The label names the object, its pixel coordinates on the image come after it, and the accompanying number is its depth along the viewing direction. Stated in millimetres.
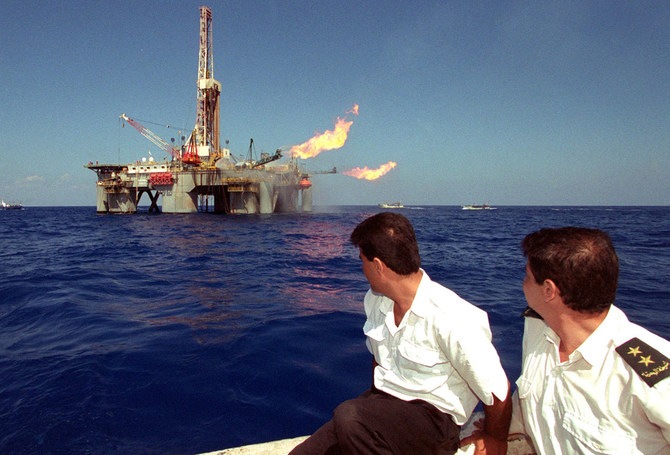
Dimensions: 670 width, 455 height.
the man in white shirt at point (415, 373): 2182
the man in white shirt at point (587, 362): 1667
